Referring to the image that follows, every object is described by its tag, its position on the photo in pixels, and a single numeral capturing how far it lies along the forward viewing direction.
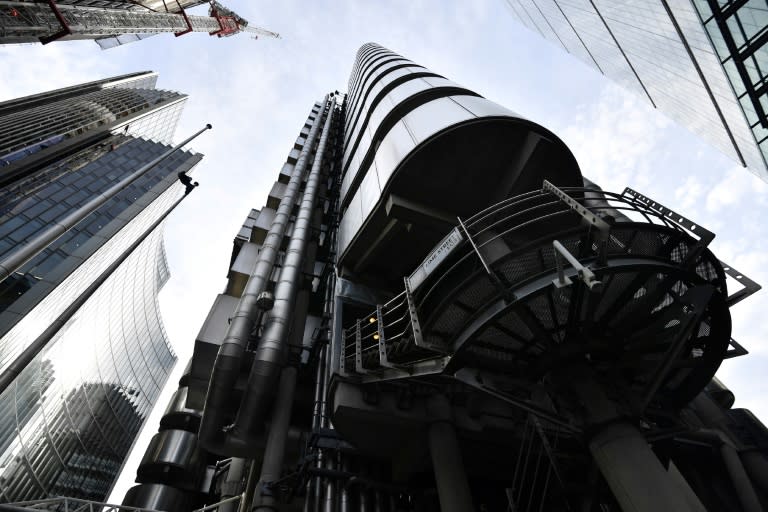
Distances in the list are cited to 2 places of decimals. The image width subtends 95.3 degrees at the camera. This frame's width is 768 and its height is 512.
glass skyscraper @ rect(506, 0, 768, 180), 16.02
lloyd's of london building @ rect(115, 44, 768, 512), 6.59
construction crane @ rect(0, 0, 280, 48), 23.66
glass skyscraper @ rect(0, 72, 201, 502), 42.38
